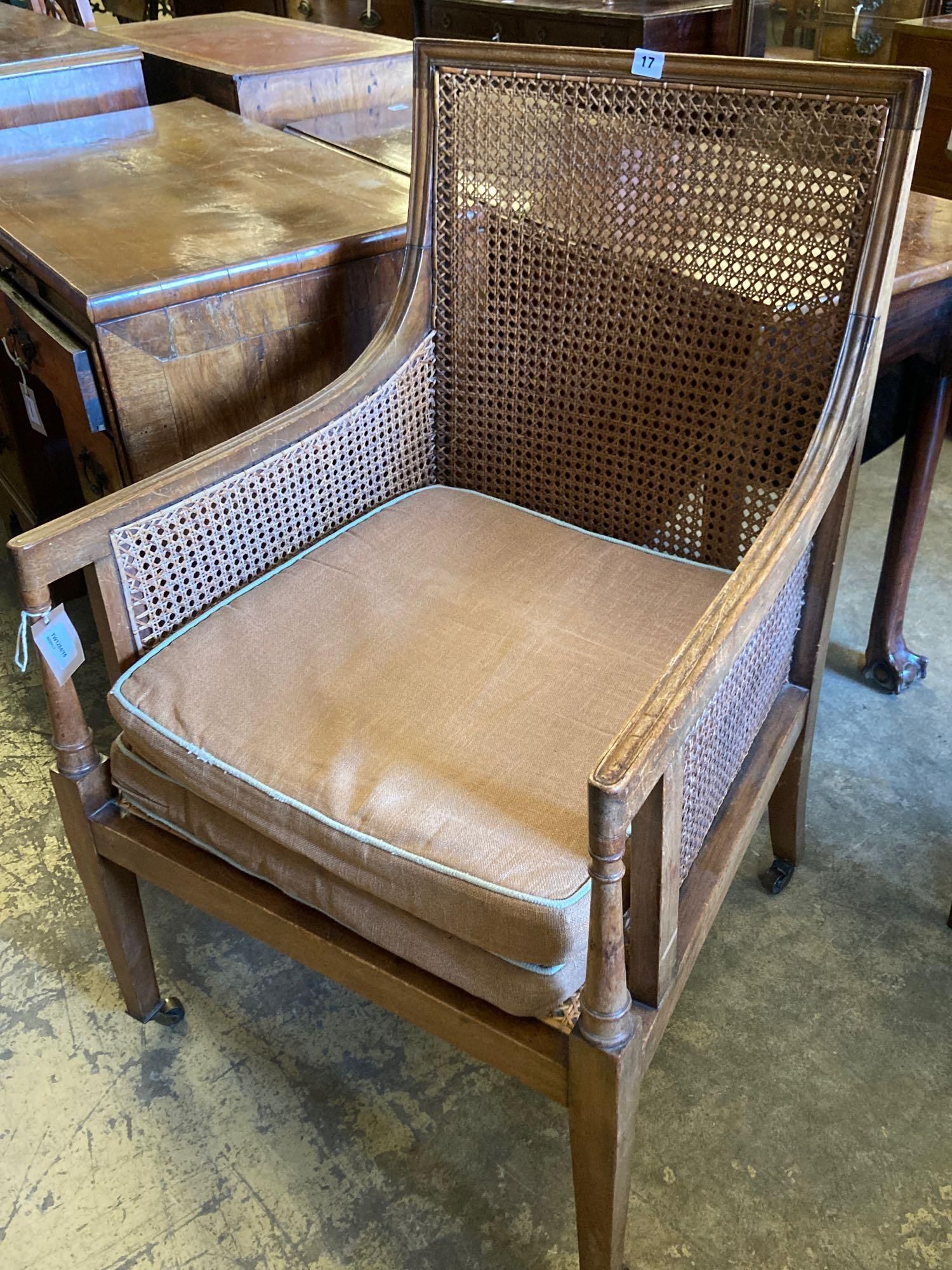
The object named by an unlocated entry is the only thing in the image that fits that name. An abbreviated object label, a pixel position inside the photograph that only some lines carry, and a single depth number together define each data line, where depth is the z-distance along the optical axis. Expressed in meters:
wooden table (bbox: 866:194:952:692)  1.38
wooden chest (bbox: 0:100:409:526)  1.28
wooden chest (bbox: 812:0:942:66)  2.81
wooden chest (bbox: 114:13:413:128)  1.99
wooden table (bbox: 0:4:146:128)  1.81
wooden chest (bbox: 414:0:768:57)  2.85
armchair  0.89
